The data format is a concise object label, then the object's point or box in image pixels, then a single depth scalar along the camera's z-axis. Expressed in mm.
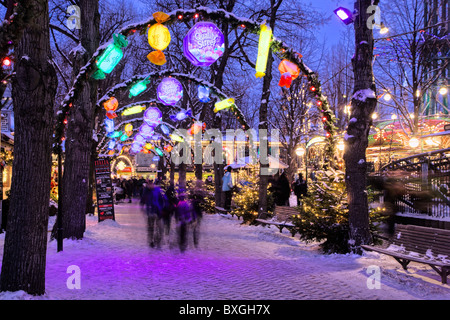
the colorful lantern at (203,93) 14016
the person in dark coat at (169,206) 15673
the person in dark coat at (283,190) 16350
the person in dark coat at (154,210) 11531
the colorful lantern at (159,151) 35447
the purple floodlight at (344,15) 8781
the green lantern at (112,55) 7836
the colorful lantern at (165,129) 23109
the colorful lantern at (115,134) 20352
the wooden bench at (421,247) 6507
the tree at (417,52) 22734
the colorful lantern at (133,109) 17750
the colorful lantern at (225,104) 13860
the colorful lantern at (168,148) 32469
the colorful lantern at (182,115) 19538
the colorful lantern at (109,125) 18495
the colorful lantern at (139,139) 26047
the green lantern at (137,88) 12332
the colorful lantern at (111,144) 25291
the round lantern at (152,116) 16172
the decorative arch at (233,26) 8508
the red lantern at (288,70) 9539
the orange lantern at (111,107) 14775
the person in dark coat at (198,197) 21895
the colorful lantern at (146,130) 18703
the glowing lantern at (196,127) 19034
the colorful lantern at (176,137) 23634
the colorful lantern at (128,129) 22698
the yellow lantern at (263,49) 8977
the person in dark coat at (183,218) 10688
